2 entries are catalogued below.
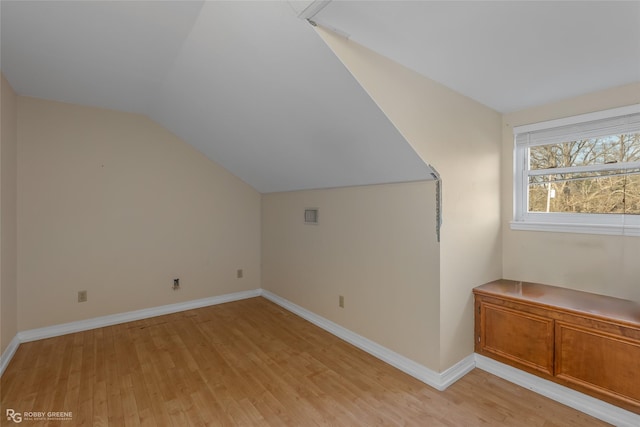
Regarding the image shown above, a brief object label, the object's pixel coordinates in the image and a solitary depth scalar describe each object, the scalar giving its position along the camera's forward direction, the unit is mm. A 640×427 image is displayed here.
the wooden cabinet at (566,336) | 1730
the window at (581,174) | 2113
